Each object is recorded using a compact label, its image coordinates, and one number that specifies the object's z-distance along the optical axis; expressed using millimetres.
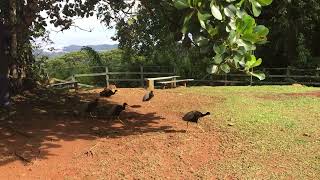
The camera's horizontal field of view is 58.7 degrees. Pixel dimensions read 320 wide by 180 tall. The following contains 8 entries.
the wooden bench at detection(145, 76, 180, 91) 9985
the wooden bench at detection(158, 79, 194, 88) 11413
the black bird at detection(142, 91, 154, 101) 7405
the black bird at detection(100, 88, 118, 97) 7763
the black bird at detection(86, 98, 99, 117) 6198
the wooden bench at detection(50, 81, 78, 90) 10106
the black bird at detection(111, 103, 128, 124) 6062
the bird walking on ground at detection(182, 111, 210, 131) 5662
